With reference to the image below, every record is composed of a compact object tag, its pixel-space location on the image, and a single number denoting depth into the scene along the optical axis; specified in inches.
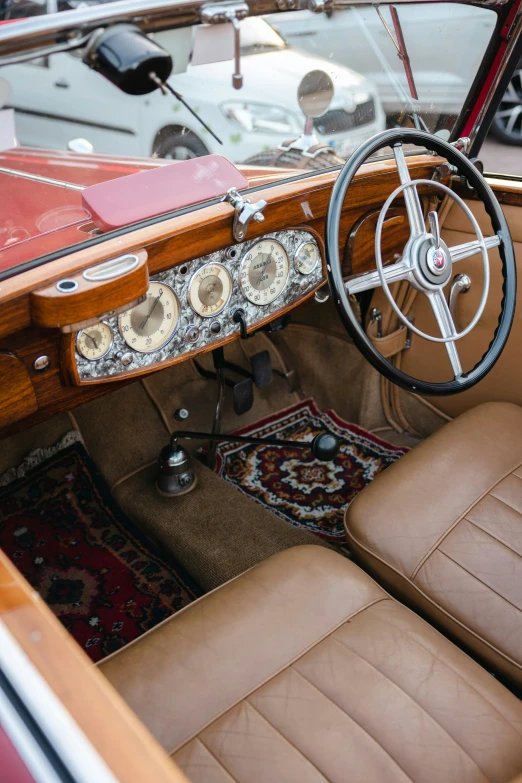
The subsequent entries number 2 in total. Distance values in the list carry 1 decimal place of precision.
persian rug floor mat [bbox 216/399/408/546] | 84.6
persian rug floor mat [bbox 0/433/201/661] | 71.3
